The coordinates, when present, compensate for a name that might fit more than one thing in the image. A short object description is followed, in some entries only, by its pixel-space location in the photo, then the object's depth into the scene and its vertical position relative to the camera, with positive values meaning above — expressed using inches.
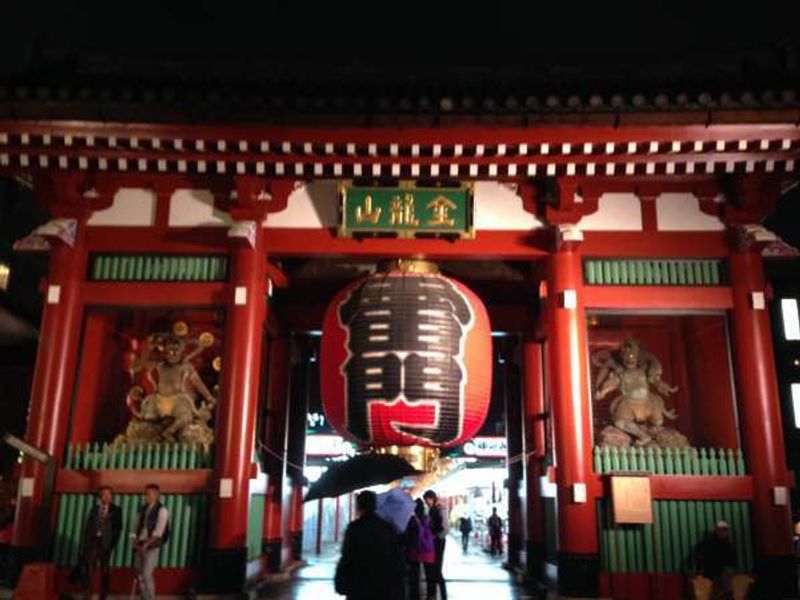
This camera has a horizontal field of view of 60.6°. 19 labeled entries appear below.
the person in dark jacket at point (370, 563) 201.5 -18.6
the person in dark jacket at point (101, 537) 329.1 -19.8
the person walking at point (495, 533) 805.2 -39.4
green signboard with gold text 387.9 +157.1
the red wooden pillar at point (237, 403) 344.5 +47.1
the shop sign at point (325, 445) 893.8 +65.6
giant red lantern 339.3 +67.1
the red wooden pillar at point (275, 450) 503.5 +33.8
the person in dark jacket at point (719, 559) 324.8 -26.3
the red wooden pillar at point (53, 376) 349.7 +60.9
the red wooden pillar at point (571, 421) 340.8 +39.8
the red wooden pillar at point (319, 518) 825.0 -24.6
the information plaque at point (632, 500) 338.3 +0.6
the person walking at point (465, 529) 866.1 -37.8
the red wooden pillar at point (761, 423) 336.8 +39.4
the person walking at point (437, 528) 354.6 -15.2
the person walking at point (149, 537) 321.1 -19.1
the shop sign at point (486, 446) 944.9 +71.1
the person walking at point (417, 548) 339.9 -23.7
